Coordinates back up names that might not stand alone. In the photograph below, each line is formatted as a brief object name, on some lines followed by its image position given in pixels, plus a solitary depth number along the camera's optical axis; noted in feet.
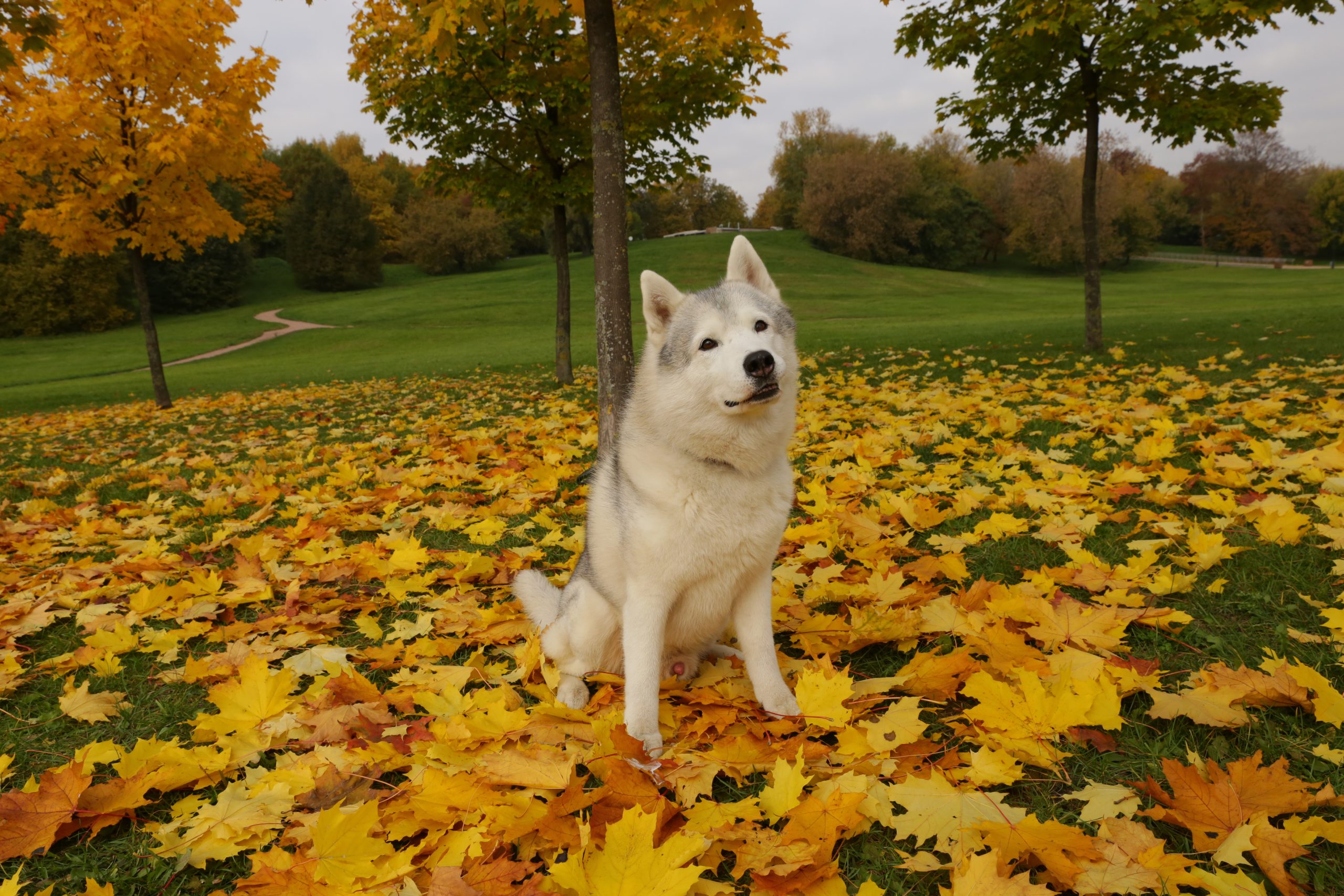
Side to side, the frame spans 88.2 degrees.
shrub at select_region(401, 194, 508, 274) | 198.80
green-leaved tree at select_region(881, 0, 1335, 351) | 31.86
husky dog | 8.32
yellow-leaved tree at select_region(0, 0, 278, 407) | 37.35
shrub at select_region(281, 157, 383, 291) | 177.88
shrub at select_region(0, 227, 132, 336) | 130.11
